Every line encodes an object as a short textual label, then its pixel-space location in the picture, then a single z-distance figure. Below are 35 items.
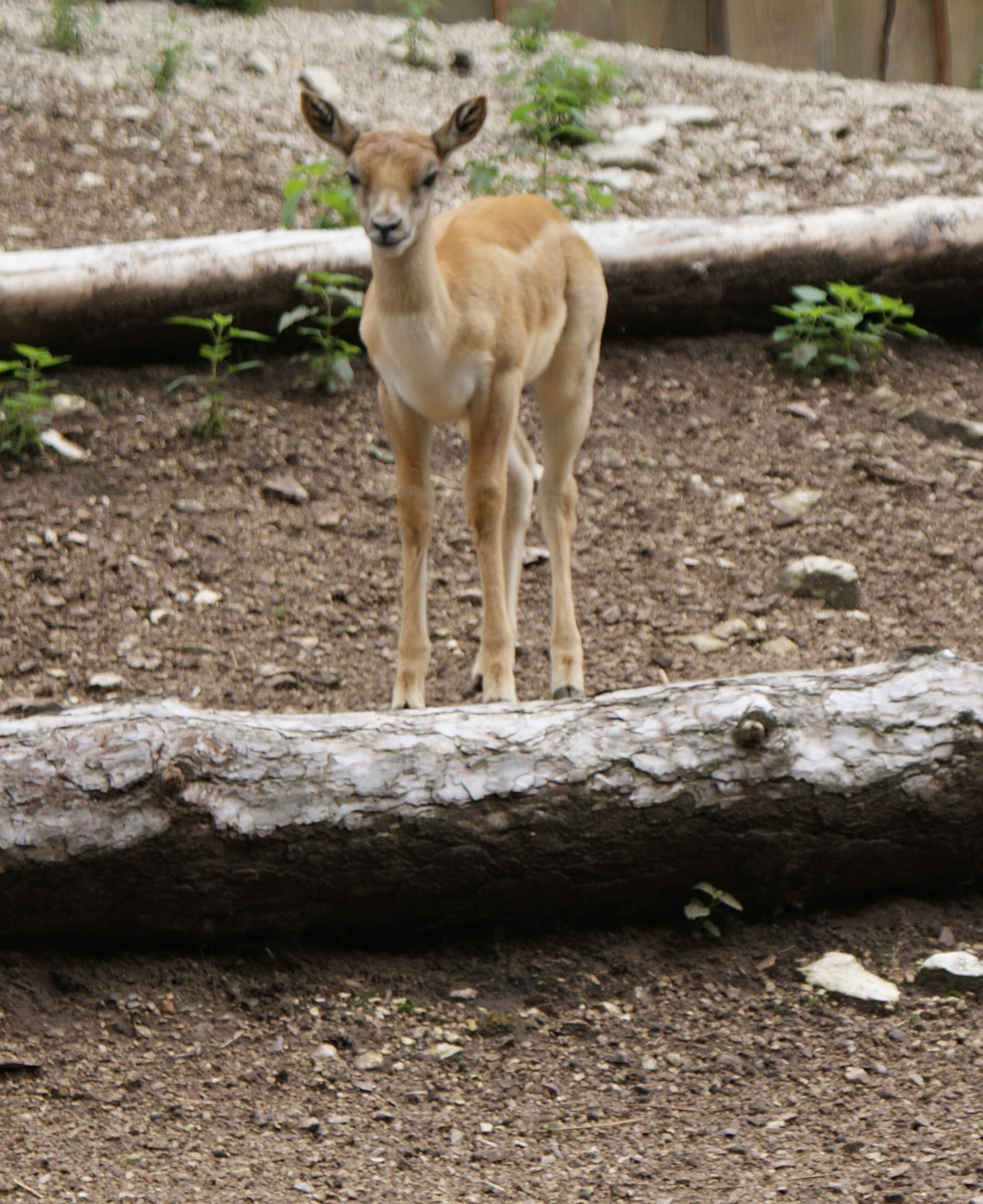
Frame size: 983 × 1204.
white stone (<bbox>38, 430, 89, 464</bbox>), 12.81
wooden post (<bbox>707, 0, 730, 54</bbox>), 21.44
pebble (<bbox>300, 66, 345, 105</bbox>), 18.59
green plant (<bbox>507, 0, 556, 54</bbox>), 19.73
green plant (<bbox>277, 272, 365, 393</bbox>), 13.71
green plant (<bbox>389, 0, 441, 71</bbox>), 19.64
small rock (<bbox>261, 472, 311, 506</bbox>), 12.77
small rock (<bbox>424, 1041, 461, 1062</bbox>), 6.64
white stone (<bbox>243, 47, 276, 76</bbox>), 19.25
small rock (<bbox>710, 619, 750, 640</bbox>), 11.48
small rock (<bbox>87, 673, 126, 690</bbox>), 10.20
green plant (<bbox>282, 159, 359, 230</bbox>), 14.67
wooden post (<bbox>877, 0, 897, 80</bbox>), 21.62
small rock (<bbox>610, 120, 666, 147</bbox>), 19.08
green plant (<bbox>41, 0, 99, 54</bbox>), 18.69
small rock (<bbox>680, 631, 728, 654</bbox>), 11.25
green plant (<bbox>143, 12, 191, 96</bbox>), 18.12
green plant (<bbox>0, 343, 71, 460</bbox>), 12.41
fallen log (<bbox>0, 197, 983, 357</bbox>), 13.55
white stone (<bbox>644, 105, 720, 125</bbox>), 19.81
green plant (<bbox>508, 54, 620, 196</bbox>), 18.25
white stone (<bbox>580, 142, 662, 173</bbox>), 18.47
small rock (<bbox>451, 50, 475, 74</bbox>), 19.95
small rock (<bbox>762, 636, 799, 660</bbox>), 11.16
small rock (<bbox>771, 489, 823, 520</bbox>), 13.30
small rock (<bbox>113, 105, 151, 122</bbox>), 17.78
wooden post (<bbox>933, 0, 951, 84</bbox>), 21.62
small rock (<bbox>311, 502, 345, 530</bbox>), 12.59
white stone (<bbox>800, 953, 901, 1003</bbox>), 7.09
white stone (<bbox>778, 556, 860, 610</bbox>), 11.97
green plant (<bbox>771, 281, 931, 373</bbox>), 15.20
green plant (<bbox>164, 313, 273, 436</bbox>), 13.12
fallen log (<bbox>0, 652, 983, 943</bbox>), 6.96
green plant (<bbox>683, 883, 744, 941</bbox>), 7.55
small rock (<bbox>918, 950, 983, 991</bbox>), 7.16
